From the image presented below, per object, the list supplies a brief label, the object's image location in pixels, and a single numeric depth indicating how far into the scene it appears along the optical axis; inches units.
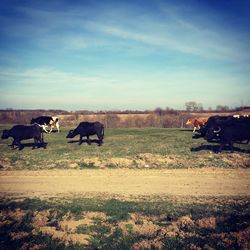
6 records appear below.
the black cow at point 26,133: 898.1
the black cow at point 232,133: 798.5
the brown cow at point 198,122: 1251.4
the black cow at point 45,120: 1370.6
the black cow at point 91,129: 949.8
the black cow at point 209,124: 994.0
